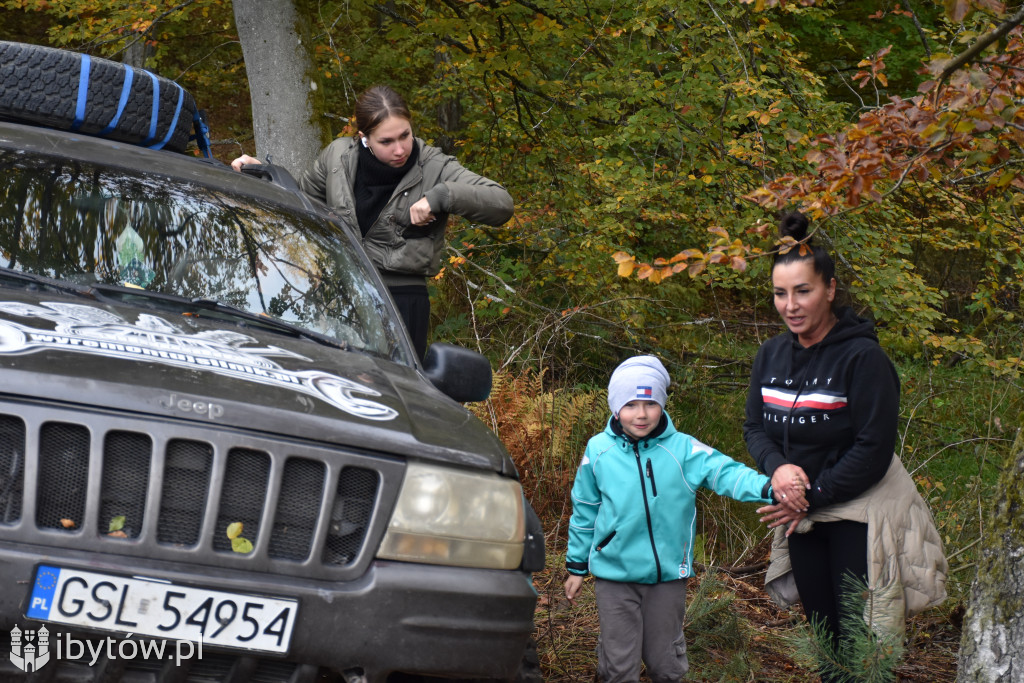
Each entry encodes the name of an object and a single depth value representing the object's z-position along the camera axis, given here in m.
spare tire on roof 4.05
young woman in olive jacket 4.72
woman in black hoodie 3.31
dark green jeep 2.24
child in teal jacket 3.49
